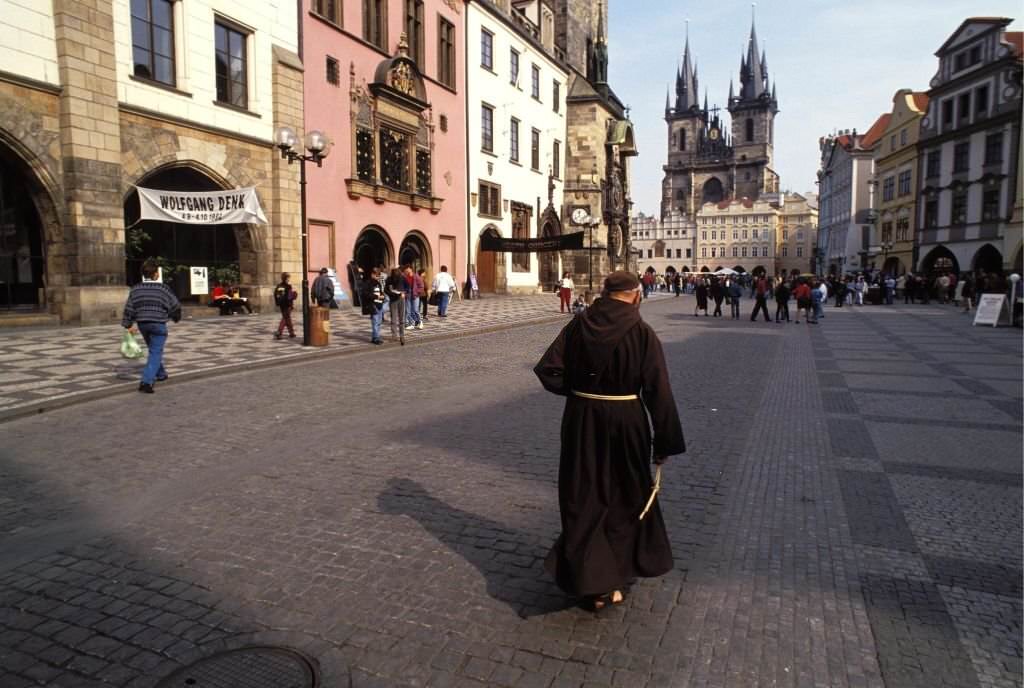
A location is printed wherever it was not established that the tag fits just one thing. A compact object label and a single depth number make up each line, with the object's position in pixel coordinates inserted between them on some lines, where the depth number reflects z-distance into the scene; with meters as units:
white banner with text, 17.28
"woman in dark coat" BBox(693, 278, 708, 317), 26.02
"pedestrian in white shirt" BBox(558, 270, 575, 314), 25.36
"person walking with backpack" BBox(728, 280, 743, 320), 24.78
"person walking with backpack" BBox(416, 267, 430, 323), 18.98
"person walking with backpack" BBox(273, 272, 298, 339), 14.98
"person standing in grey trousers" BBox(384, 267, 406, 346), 15.09
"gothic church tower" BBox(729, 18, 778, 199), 130.88
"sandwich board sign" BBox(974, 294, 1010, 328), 21.00
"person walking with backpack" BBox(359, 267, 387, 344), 14.71
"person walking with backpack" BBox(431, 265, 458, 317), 22.31
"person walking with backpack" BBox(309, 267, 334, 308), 14.84
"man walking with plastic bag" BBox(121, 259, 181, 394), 9.09
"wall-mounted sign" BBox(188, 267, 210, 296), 19.77
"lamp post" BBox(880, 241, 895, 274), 51.09
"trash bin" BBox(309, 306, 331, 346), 13.88
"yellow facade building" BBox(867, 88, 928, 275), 51.03
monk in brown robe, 3.29
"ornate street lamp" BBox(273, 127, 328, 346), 14.11
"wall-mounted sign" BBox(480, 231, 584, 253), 28.98
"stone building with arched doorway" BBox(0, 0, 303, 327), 15.29
